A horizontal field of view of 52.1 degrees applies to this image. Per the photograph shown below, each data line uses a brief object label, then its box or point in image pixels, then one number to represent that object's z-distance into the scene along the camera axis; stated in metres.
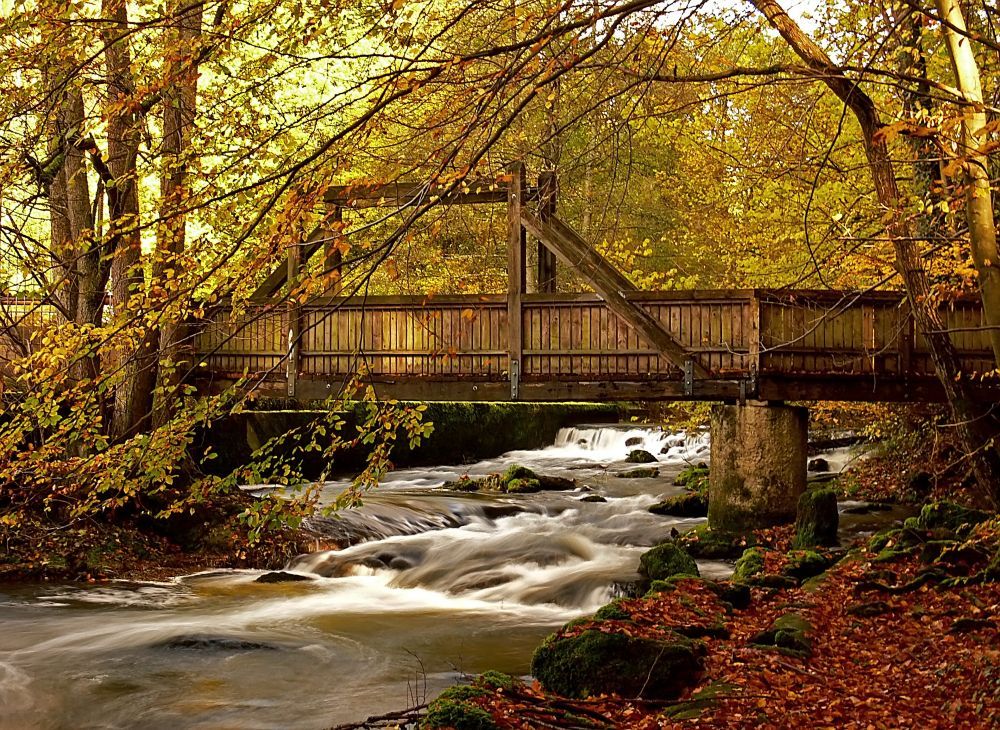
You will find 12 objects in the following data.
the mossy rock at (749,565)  10.51
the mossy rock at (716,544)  12.18
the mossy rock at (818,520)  11.76
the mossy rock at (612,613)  8.36
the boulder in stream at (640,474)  20.22
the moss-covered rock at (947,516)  10.57
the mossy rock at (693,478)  17.29
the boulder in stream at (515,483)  18.77
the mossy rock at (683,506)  15.61
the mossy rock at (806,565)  10.52
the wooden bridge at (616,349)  12.58
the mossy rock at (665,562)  10.56
